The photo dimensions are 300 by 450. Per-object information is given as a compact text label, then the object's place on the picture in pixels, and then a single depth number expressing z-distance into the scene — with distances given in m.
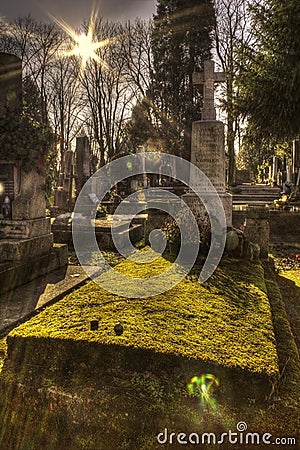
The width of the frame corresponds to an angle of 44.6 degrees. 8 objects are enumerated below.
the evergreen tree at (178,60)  26.39
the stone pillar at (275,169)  30.98
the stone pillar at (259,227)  6.96
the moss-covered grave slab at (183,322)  2.16
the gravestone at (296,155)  20.08
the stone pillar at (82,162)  18.20
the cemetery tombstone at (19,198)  6.10
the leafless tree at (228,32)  24.58
